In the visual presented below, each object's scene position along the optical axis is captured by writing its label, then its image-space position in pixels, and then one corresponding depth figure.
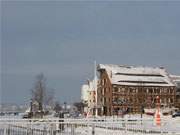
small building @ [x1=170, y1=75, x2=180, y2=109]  122.75
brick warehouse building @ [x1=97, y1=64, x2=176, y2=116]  116.38
